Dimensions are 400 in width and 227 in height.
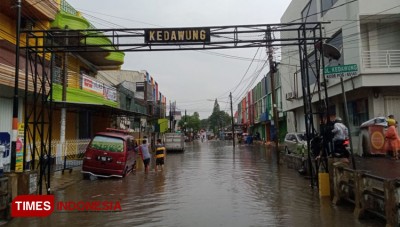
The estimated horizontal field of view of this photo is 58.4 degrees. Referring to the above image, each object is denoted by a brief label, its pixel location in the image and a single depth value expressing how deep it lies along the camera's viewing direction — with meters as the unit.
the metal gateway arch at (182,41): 10.78
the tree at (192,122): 102.53
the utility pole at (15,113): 9.20
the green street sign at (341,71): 9.50
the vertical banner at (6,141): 11.30
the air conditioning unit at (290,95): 28.99
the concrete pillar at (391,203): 6.02
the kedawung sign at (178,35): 11.02
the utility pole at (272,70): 22.43
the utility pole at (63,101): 16.81
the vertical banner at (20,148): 12.91
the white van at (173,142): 35.12
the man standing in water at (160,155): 17.70
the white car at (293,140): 21.50
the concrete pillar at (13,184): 7.94
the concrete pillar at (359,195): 7.14
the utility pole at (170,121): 64.21
